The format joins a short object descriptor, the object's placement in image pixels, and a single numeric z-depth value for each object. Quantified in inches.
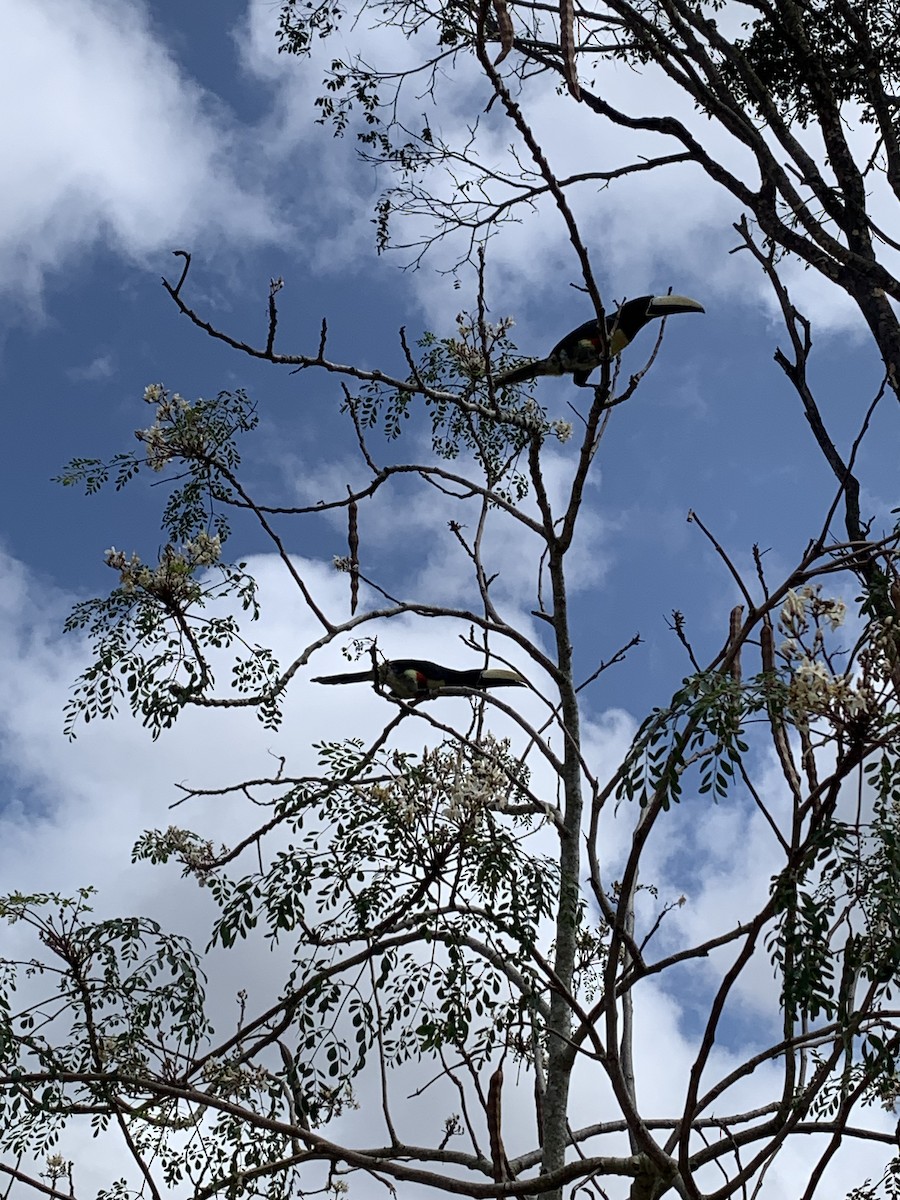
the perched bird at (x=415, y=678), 184.2
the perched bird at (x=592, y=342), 193.5
